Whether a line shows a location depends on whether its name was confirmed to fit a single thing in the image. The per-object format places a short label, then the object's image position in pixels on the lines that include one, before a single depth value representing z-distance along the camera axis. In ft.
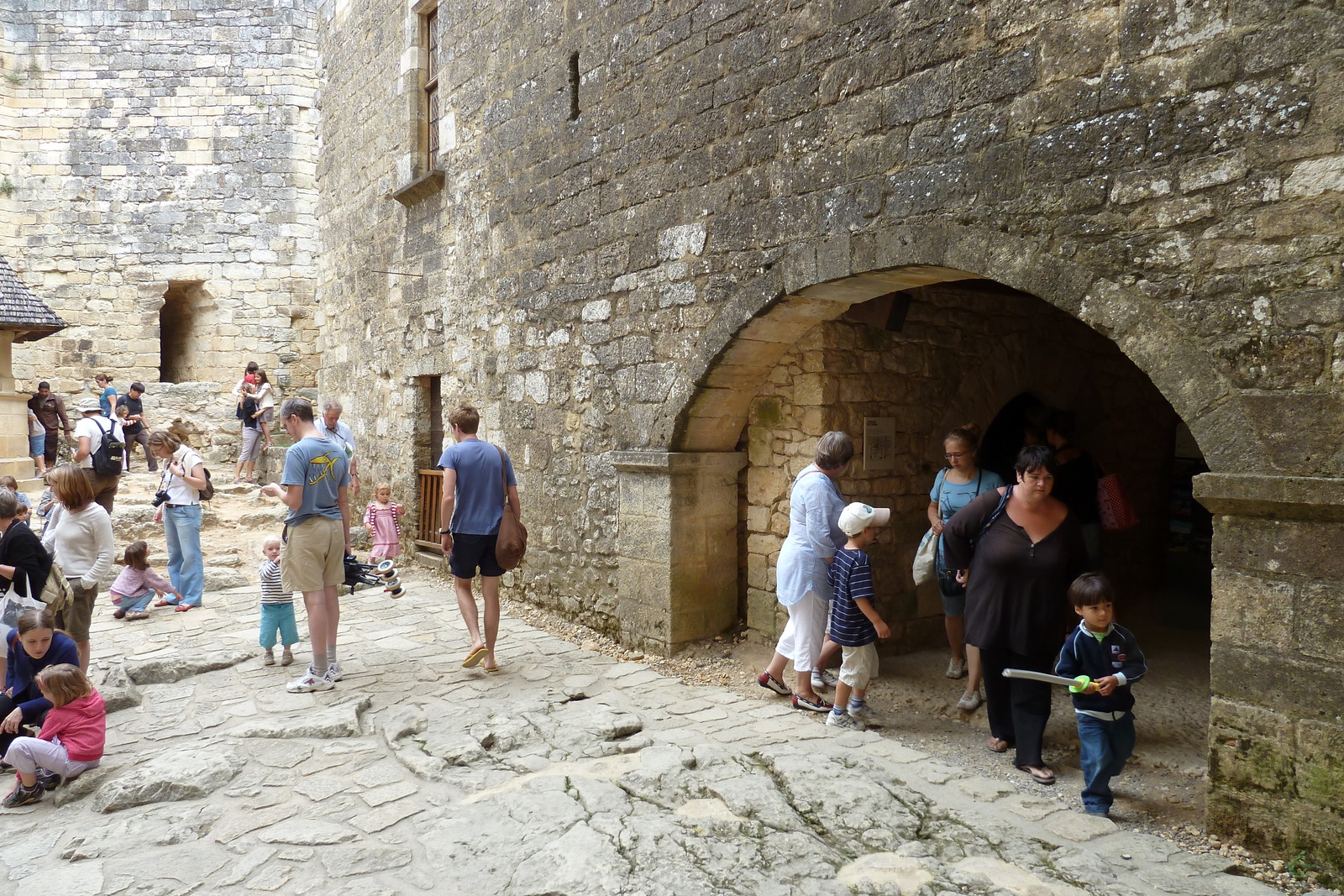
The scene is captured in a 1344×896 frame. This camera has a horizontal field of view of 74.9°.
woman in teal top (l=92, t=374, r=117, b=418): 35.24
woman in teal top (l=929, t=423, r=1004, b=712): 13.88
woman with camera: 20.31
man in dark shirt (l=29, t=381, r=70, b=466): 34.27
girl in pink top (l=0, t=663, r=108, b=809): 11.10
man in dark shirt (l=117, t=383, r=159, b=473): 34.90
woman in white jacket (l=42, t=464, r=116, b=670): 13.69
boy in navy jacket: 10.00
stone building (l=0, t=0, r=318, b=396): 41.75
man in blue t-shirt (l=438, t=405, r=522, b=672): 15.74
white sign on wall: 16.44
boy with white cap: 12.50
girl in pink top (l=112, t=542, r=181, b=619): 20.33
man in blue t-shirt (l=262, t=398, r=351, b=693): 14.74
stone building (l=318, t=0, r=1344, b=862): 8.84
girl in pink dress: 25.17
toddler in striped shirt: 15.93
